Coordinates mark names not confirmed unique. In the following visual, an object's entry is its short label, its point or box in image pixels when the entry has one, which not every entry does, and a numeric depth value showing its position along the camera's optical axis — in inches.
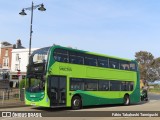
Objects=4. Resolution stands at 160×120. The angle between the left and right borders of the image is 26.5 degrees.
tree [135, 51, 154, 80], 4205.2
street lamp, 1077.8
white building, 3342.3
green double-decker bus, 802.2
